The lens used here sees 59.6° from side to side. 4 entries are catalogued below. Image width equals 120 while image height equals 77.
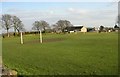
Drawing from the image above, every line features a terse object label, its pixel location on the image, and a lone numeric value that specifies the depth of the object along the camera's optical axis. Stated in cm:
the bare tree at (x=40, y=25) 5553
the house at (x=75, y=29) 6342
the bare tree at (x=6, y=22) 4381
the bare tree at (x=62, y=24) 6270
